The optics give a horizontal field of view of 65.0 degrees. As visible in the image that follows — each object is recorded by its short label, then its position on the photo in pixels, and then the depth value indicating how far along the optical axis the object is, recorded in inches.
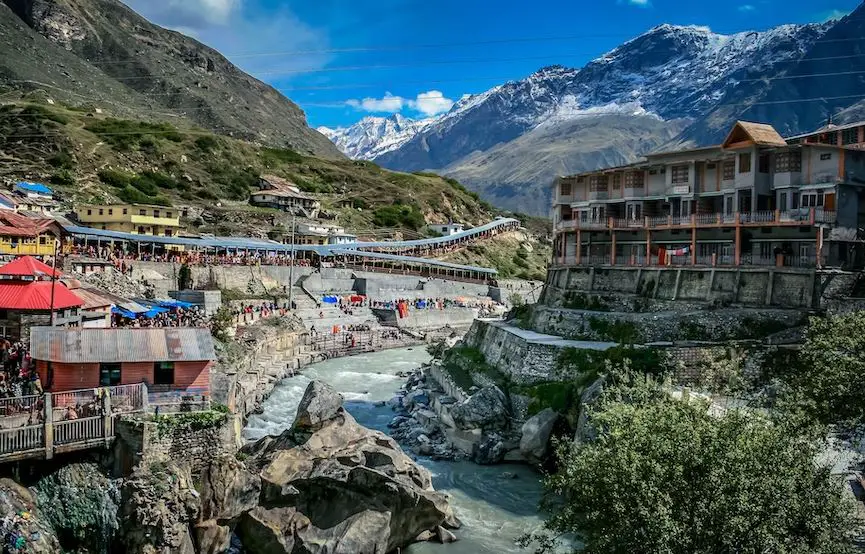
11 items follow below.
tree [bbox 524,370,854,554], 520.1
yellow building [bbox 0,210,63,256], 1744.6
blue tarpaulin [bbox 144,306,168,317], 1347.2
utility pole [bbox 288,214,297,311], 2386.3
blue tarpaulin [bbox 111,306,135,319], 1272.1
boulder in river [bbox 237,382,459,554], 761.0
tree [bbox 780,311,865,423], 734.5
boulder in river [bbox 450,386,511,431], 1222.9
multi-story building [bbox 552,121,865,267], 1379.2
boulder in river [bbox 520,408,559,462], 1127.6
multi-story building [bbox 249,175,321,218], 3966.5
